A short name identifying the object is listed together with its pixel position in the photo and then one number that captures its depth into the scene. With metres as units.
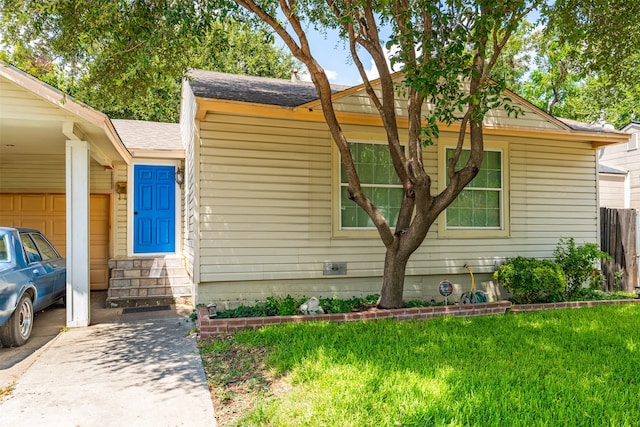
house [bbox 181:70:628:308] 6.31
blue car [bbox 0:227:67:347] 4.77
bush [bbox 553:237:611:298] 7.41
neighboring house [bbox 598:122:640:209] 13.12
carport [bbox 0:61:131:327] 5.29
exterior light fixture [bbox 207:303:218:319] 5.81
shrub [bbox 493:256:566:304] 6.79
